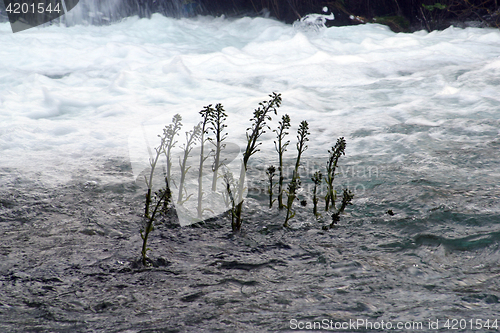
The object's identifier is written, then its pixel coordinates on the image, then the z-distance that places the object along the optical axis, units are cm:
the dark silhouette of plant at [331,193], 660
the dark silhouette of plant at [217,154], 615
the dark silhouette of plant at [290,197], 632
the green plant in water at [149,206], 615
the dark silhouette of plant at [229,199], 607
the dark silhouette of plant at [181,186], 636
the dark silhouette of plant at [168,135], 638
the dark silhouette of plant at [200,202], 645
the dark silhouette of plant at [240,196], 614
